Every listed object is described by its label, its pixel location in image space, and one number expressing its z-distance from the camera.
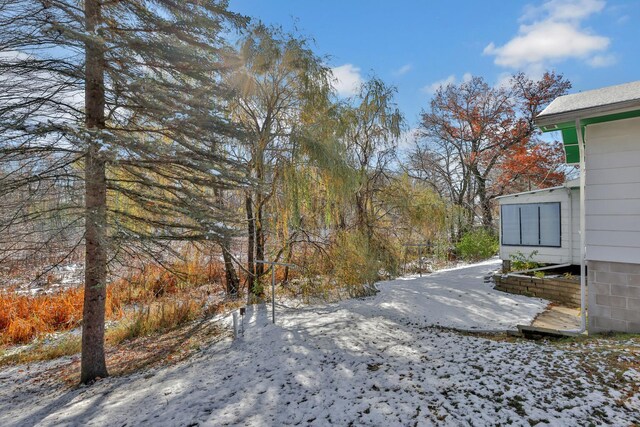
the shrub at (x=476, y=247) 12.67
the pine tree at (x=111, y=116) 3.29
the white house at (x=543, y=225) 7.36
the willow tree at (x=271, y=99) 6.21
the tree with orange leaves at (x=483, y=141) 13.99
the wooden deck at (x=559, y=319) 4.85
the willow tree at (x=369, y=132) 7.75
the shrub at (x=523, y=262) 7.87
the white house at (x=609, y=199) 3.79
